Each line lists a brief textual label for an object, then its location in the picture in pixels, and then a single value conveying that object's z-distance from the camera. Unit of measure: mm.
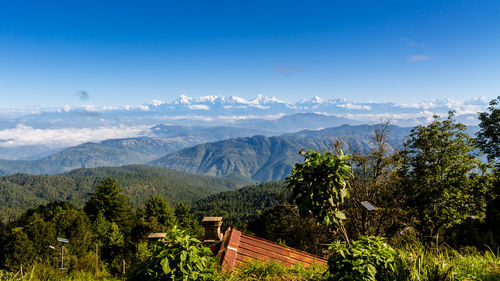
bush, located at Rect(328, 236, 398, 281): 4285
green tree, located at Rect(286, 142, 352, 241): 5035
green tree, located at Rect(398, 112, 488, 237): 16453
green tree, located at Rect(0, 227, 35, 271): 36647
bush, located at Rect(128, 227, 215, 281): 4069
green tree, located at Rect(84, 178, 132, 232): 57312
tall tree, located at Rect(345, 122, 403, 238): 16344
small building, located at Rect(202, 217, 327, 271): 8836
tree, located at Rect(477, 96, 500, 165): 20797
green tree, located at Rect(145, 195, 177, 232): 52128
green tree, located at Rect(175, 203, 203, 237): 55559
